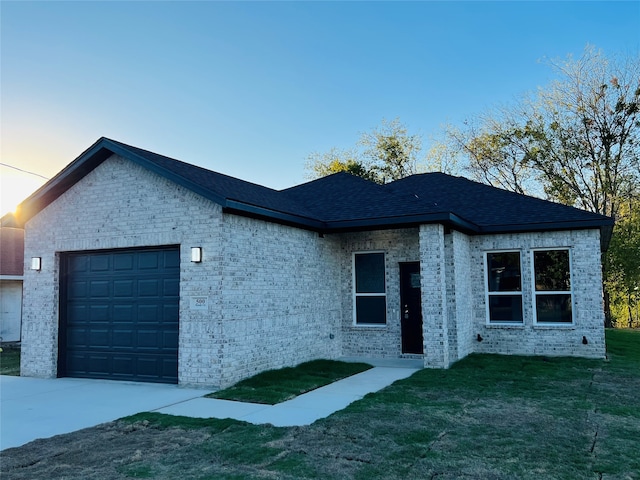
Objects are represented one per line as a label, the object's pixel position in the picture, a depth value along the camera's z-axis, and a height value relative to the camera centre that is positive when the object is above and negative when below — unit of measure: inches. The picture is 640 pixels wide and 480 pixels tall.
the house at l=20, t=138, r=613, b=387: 330.0 +3.4
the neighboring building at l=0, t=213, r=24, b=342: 661.3 -16.6
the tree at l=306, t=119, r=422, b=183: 1355.8 +349.9
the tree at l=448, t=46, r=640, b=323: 852.6 +259.0
